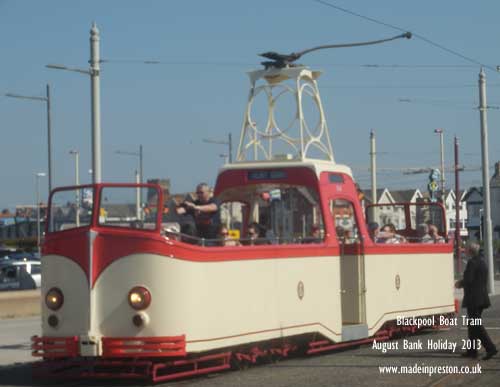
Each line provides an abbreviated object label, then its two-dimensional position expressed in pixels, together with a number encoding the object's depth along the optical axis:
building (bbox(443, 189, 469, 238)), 106.03
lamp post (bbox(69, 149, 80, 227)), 14.38
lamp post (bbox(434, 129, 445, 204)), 54.36
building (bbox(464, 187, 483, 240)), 109.50
